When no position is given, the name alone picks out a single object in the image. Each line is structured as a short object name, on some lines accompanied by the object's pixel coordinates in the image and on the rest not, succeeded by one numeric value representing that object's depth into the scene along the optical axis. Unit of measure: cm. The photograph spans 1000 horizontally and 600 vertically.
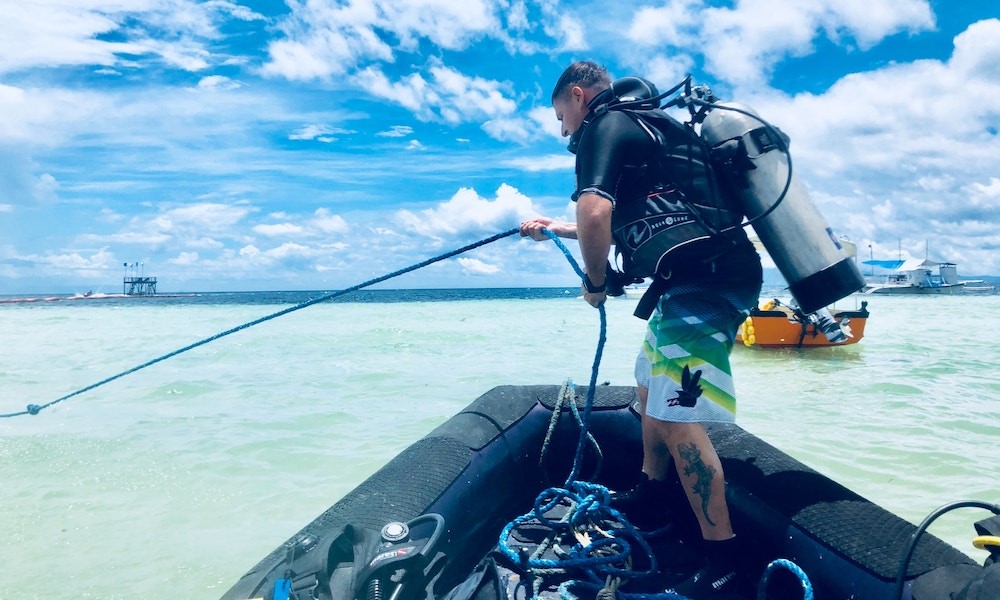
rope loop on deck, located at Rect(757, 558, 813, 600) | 186
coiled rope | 221
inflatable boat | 172
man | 208
